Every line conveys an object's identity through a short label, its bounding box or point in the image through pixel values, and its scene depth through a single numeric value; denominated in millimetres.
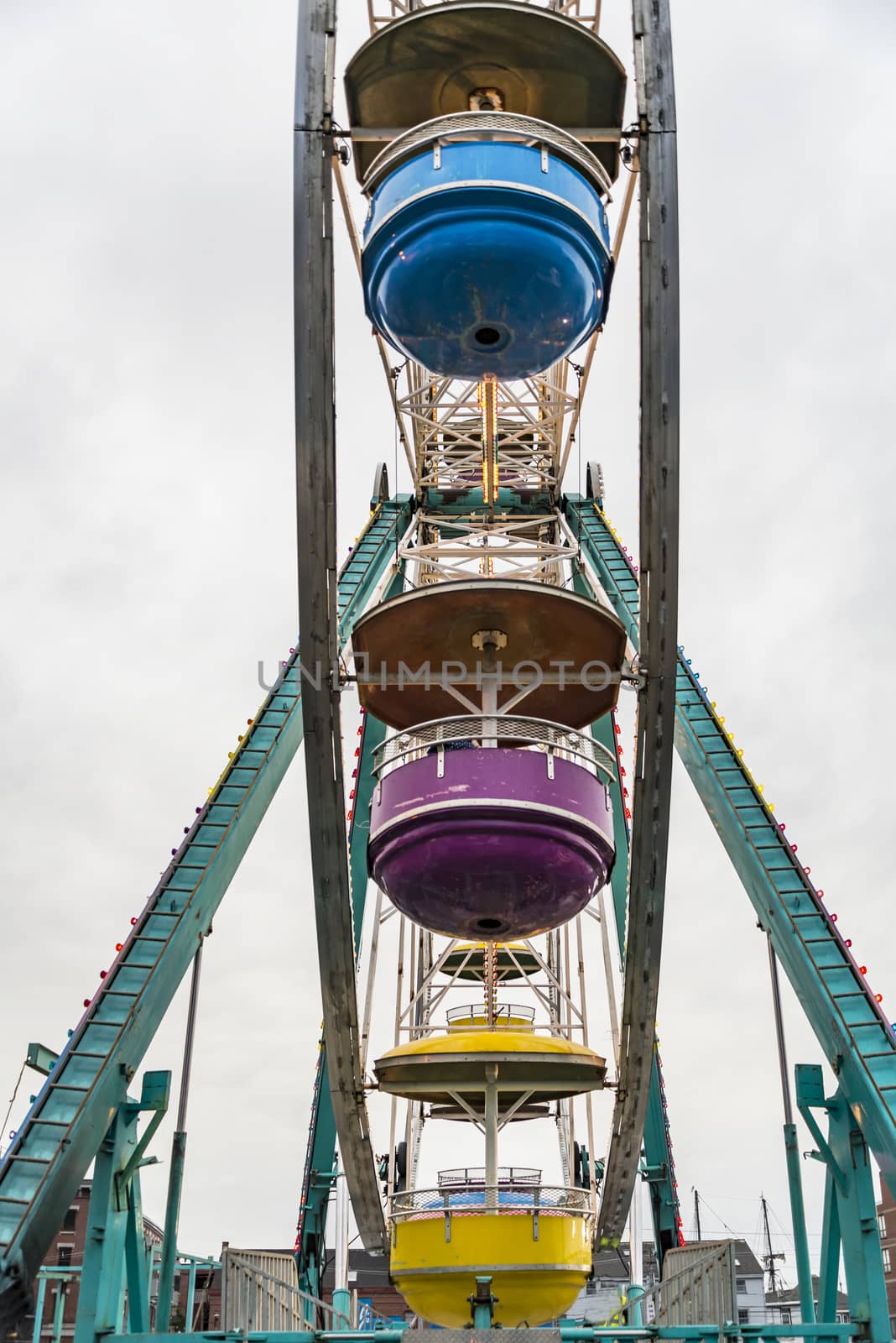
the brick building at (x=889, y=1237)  60375
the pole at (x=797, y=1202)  14539
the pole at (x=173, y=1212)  14473
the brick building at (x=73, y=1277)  18344
